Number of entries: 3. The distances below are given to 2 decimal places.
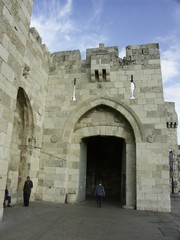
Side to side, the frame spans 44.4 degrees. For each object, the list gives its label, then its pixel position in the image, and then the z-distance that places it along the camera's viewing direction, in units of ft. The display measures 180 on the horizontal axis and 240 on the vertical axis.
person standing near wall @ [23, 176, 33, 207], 23.97
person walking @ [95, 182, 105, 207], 28.86
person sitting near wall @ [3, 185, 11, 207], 22.03
